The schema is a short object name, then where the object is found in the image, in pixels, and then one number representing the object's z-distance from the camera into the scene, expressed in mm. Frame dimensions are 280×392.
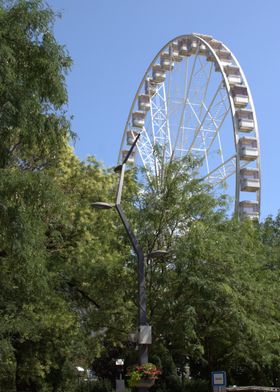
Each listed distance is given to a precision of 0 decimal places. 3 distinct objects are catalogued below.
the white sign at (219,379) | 14805
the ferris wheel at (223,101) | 32469
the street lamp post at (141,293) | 13117
